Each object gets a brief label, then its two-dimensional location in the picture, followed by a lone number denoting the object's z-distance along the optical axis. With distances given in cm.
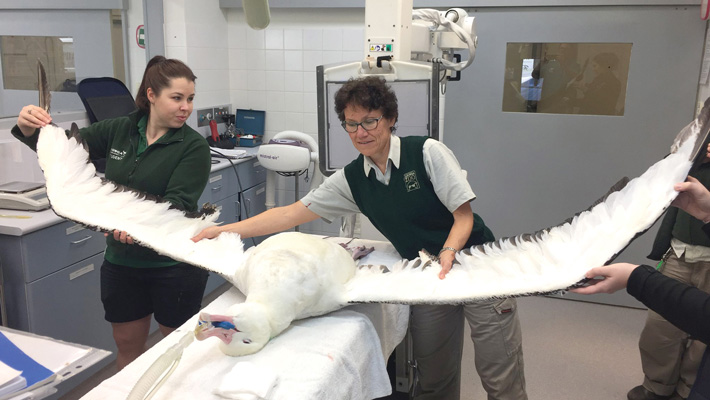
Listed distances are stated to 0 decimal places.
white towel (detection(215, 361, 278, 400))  122
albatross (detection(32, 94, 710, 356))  132
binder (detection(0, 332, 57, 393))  115
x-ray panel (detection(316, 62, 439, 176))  243
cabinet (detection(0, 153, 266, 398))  240
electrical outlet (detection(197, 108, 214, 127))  423
